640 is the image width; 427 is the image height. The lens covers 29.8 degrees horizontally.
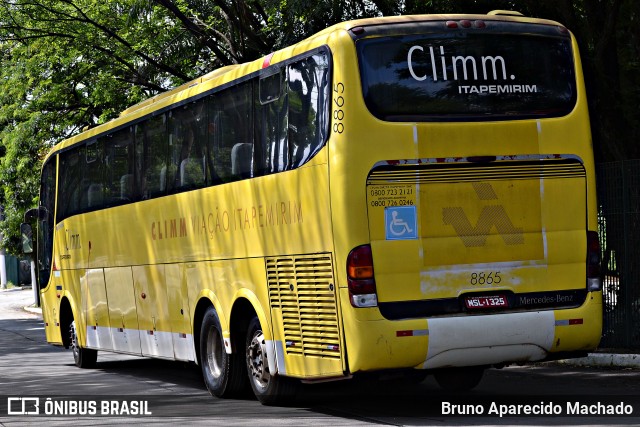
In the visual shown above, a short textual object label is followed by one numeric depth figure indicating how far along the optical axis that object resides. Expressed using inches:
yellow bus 418.9
